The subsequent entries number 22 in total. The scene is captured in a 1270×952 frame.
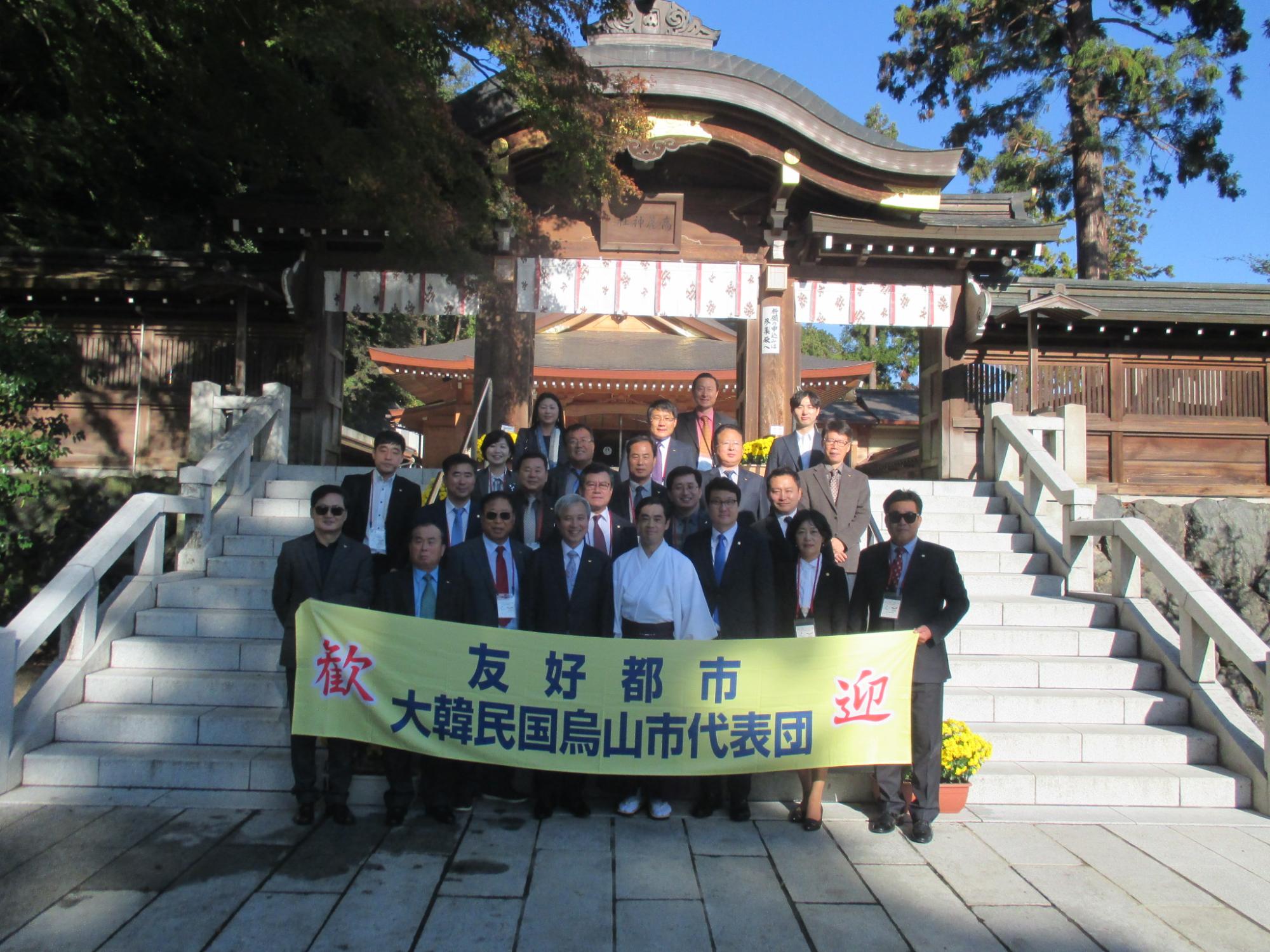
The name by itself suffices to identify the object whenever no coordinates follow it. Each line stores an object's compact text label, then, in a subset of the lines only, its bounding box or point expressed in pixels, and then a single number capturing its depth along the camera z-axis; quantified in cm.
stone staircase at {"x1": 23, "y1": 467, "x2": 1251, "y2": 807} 513
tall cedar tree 1714
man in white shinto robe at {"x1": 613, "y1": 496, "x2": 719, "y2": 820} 480
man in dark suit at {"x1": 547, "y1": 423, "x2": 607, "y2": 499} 611
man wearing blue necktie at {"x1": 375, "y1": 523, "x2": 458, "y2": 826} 465
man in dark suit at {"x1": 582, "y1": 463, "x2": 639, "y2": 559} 522
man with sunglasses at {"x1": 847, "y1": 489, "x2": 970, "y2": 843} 469
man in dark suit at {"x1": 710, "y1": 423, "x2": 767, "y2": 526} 599
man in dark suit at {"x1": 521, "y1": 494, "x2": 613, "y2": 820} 487
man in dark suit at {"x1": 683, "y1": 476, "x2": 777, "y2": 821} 488
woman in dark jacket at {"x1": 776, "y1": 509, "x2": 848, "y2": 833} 493
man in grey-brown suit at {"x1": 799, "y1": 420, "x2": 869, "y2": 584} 608
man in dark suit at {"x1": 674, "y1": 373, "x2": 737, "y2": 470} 676
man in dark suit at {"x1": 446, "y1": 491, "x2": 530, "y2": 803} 485
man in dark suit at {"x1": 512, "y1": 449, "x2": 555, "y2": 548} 568
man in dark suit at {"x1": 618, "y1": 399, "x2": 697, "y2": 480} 643
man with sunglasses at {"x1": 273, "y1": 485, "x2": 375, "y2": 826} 461
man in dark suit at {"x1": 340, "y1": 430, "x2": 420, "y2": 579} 587
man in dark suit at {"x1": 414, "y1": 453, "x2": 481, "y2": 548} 555
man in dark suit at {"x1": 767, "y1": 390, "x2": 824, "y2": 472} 664
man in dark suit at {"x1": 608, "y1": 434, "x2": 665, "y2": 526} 584
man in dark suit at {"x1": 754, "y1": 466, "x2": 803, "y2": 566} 518
